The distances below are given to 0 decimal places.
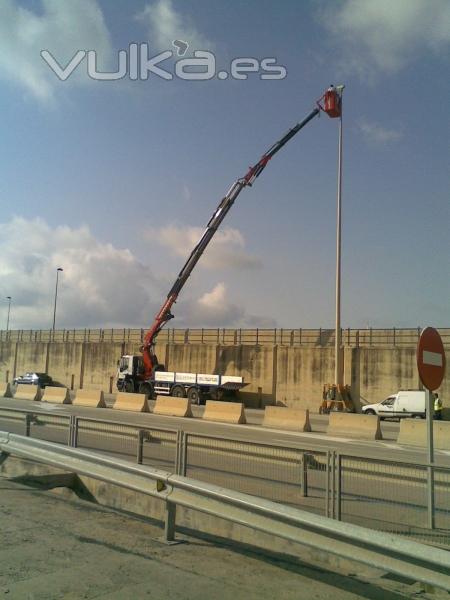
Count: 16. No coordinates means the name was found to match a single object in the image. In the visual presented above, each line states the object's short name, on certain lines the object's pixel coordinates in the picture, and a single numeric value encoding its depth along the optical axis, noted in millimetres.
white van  32125
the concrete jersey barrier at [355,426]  21312
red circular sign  7480
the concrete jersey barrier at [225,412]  25497
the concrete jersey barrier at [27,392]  34719
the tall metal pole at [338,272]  32719
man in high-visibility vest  30650
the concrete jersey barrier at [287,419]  23438
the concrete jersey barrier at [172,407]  27625
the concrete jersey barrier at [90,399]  31620
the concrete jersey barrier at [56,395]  33000
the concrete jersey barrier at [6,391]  36406
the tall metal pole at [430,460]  7148
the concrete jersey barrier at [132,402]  29766
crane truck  37031
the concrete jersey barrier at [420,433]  19172
